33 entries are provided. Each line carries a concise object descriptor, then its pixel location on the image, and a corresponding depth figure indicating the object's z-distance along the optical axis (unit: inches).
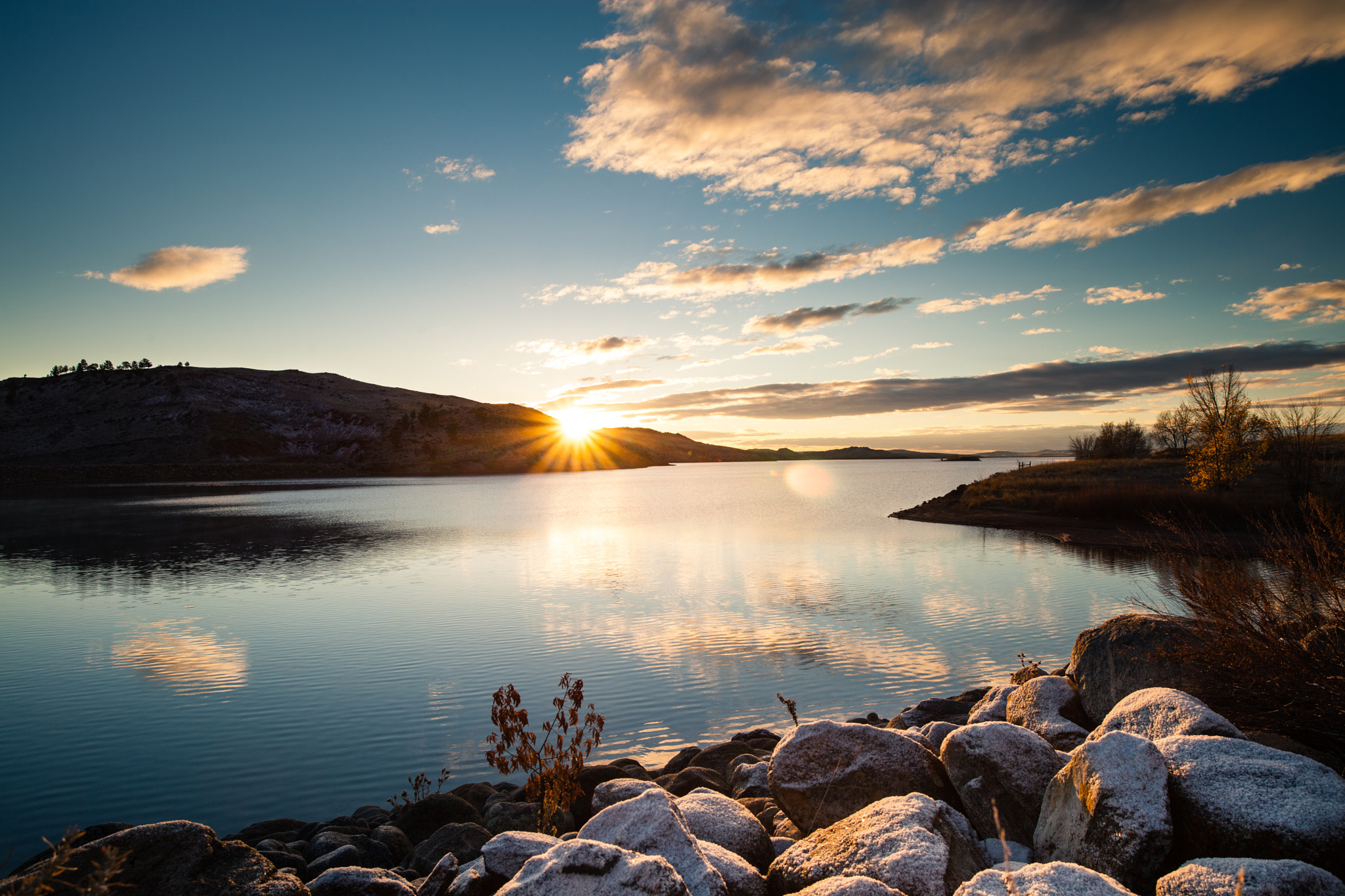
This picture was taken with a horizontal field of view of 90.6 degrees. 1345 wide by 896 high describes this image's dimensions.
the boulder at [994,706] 379.9
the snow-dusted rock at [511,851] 208.1
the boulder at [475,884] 205.0
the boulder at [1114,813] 180.9
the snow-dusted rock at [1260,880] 149.8
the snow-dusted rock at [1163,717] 233.5
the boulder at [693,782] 345.1
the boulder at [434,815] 329.7
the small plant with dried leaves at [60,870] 88.9
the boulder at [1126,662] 328.5
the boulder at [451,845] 277.0
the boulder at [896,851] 184.2
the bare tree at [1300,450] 1521.9
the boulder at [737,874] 201.5
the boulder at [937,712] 451.2
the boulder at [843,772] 260.1
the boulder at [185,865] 185.8
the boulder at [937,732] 331.0
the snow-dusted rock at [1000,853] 217.2
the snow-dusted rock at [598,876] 167.5
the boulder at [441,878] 221.5
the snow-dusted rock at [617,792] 301.7
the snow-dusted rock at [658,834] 191.2
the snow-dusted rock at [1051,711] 323.9
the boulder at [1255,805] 173.6
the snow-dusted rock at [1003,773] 242.4
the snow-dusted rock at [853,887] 164.9
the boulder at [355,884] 211.9
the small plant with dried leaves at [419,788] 385.2
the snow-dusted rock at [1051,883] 148.9
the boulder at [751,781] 337.4
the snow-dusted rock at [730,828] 236.5
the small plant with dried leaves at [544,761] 299.3
